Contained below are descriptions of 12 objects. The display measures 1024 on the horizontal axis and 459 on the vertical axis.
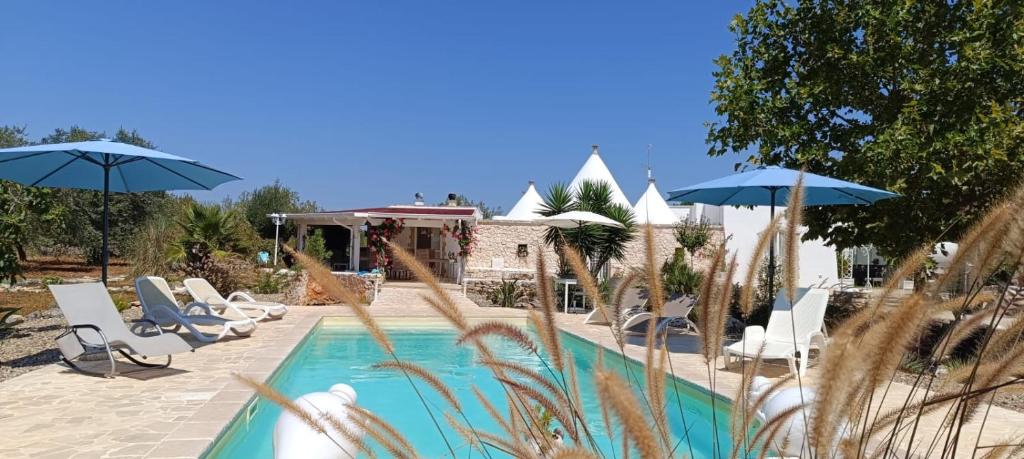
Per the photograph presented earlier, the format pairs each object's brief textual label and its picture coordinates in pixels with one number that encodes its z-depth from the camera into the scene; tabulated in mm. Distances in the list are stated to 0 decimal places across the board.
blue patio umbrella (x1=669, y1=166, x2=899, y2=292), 7488
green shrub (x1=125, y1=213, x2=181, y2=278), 19156
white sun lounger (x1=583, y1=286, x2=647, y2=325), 12600
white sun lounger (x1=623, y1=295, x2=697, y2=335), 11117
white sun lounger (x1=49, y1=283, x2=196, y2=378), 6738
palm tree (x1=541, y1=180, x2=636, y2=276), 16781
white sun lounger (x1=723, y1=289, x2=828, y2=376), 7379
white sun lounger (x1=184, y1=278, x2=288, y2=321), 11008
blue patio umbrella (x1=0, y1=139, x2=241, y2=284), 8203
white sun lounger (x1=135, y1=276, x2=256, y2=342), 9047
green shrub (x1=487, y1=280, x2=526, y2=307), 16562
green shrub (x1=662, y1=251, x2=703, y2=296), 14422
